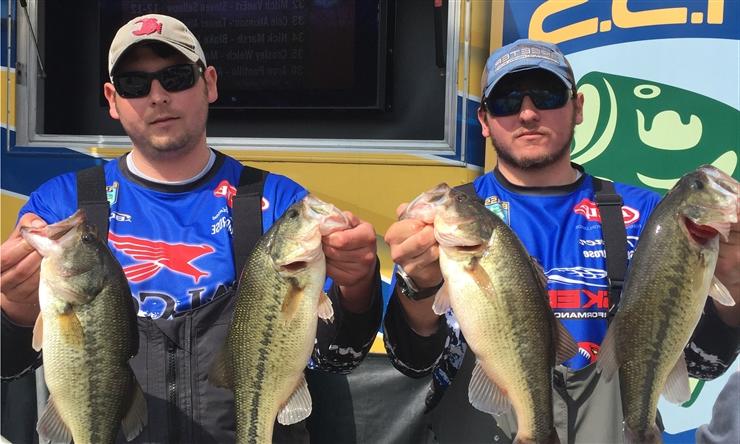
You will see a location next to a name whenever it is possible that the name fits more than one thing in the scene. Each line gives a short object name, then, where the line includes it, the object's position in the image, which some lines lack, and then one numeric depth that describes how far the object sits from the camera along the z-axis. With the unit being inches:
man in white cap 86.2
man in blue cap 84.4
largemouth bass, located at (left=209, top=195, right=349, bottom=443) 75.6
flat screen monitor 155.3
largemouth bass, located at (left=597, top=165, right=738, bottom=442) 74.4
